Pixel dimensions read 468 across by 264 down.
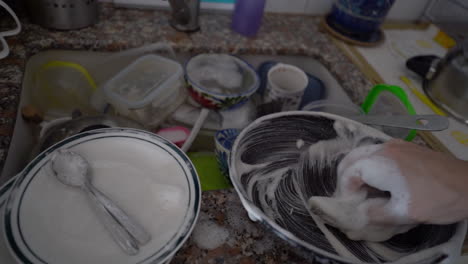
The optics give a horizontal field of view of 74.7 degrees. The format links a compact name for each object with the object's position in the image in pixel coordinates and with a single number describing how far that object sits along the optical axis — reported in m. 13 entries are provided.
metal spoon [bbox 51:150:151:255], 0.35
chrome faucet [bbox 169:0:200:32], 0.78
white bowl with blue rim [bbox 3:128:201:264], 0.34
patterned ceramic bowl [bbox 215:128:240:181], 0.55
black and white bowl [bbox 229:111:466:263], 0.37
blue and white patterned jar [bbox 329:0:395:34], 0.87
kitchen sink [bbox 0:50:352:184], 0.61
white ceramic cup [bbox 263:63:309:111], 0.72
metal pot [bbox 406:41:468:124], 0.72
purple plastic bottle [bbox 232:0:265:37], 0.83
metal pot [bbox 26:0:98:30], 0.71
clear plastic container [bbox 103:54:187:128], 0.64
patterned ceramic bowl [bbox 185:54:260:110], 0.70
